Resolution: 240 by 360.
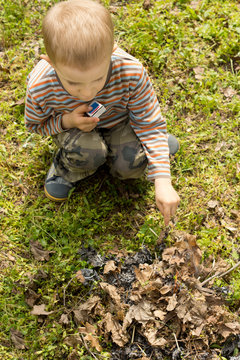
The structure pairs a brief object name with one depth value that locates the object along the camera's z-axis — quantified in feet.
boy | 6.12
